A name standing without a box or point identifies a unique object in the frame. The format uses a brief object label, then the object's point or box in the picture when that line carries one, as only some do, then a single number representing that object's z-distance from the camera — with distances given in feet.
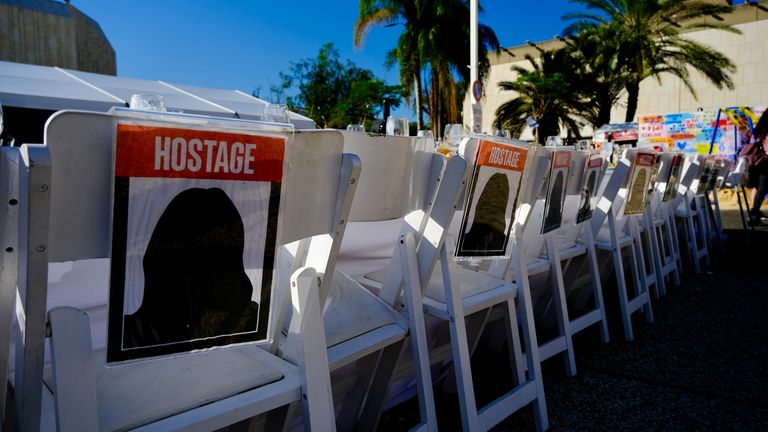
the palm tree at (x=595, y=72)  75.20
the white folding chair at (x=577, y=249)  7.93
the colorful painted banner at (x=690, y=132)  47.75
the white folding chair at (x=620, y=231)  9.75
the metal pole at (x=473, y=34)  38.93
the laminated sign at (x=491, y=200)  5.68
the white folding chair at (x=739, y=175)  21.72
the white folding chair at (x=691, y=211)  16.06
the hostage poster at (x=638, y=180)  10.33
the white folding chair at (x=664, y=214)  12.76
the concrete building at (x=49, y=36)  65.21
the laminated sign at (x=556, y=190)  7.45
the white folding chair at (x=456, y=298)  5.01
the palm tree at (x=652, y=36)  69.00
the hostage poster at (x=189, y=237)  2.77
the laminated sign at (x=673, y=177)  13.76
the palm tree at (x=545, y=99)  90.07
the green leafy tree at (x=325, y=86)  113.50
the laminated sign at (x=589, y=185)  8.82
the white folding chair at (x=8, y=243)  2.36
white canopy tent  30.22
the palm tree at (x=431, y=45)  77.00
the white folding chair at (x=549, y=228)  6.81
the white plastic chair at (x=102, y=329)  2.51
